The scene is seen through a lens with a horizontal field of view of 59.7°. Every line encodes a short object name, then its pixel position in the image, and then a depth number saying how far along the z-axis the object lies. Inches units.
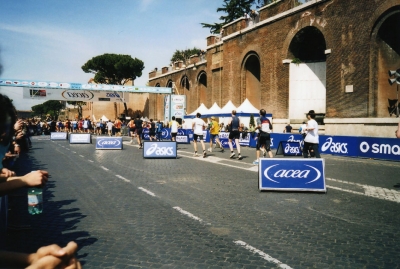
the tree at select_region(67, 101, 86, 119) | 3186.5
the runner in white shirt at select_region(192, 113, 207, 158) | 630.5
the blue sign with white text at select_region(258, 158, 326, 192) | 312.2
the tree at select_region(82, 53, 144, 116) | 2551.7
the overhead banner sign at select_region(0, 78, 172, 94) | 1240.8
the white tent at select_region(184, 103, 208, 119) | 1215.1
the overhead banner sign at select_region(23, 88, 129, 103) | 1270.9
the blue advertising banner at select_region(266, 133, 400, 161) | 571.8
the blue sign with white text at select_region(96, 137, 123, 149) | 777.6
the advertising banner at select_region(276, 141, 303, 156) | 644.0
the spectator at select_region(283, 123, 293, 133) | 989.8
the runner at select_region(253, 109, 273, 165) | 504.0
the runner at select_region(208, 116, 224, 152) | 700.0
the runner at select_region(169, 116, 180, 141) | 746.6
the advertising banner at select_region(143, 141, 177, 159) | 586.9
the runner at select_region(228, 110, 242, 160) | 580.1
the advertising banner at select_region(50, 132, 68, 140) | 1183.6
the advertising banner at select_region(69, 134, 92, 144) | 990.4
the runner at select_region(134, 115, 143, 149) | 812.1
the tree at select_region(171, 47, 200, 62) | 2914.9
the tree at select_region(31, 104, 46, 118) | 5553.6
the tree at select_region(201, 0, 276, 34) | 1993.1
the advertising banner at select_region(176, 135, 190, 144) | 1034.1
